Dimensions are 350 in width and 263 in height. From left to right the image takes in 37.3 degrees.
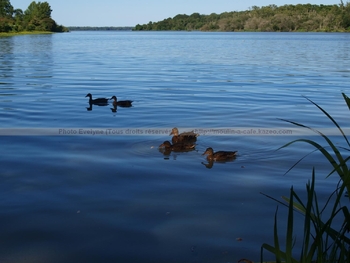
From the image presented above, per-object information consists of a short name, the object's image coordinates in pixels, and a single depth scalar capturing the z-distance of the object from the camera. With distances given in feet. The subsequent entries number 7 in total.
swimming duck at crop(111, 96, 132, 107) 47.19
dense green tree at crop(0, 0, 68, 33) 344.08
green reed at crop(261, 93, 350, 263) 10.07
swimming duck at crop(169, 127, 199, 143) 30.27
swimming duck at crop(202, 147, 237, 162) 27.21
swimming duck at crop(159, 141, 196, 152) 29.60
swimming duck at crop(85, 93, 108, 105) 48.18
